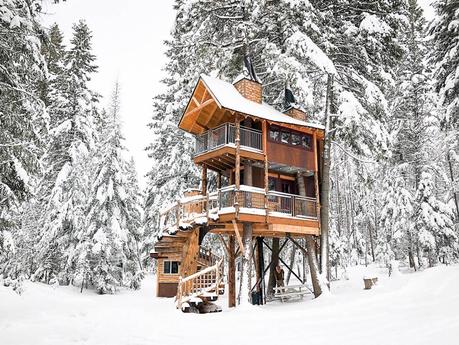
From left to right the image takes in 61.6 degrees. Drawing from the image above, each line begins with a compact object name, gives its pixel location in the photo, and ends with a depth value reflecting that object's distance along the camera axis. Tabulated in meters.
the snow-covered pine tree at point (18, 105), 12.26
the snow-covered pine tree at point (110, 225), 28.02
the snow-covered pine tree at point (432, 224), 25.62
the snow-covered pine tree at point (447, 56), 16.97
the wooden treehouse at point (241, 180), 17.30
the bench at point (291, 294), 19.62
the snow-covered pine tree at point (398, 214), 27.63
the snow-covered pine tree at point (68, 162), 27.22
